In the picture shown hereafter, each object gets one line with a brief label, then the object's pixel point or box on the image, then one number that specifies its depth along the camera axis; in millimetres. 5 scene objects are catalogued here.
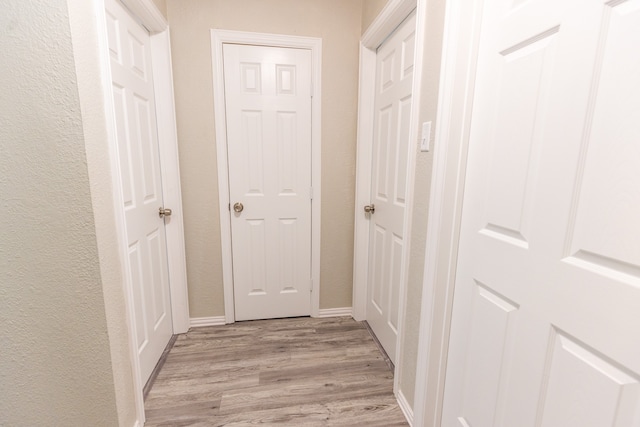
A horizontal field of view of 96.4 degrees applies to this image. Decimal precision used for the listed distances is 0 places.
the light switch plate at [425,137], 1168
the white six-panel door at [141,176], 1373
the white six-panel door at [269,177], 1947
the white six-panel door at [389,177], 1556
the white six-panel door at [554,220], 601
